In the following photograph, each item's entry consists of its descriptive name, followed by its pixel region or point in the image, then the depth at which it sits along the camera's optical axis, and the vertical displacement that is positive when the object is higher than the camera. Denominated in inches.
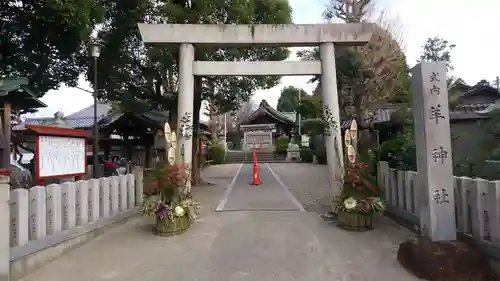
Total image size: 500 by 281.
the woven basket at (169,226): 303.1 -53.9
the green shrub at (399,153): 388.2 -2.4
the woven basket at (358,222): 305.3 -53.4
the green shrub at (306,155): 1325.0 -6.4
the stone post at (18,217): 213.5 -31.0
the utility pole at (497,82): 1102.7 +187.3
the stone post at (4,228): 195.2 -33.7
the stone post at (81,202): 283.7 -32.0
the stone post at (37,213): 231.5 -31.6
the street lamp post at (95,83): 422.9 +81.0
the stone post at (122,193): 353.7 -32.1
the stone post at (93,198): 301.6 -30.9
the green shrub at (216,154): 1427.2 +3.7
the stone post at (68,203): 265.3 -30.5
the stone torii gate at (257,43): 424.5 +115.7
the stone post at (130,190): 370.9 -31.4
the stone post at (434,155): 224.7 -2.5
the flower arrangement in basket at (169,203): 303.6 -36.7
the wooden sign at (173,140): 339.9 +13.6
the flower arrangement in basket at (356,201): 305.3 -37.8
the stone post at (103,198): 318.3 -32.5
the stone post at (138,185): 387.5 -27.7
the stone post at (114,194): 336.5 -31.5
